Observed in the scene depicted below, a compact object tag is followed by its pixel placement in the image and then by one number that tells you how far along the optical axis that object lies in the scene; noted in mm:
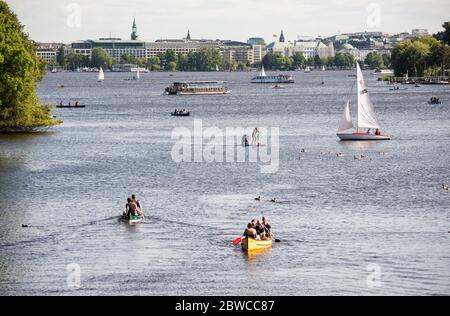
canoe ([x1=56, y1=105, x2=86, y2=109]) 195850
